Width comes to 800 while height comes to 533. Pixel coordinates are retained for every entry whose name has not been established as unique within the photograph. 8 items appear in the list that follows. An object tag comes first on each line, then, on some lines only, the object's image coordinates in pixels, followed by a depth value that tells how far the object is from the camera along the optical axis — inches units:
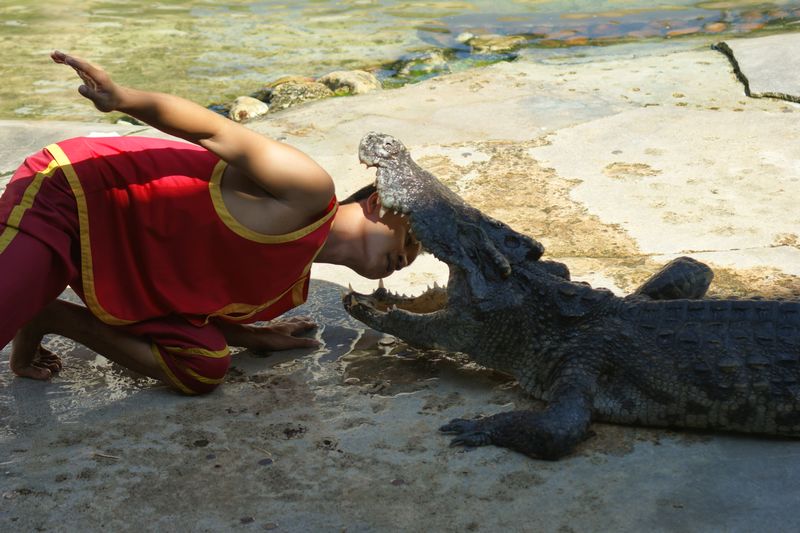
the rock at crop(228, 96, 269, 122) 248.1
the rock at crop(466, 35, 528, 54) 316.2
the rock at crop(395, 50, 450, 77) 294.0
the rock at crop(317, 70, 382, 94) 264.2
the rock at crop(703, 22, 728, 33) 329.1
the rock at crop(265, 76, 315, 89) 274.2
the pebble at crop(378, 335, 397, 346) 125.1
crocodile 99.7
